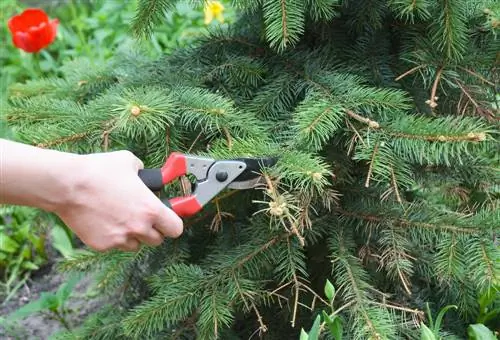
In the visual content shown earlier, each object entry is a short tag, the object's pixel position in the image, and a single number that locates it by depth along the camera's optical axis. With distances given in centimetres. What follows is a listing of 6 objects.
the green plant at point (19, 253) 260
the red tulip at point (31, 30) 277
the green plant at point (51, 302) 212
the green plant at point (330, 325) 134
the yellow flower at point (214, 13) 296
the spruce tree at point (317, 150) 151
